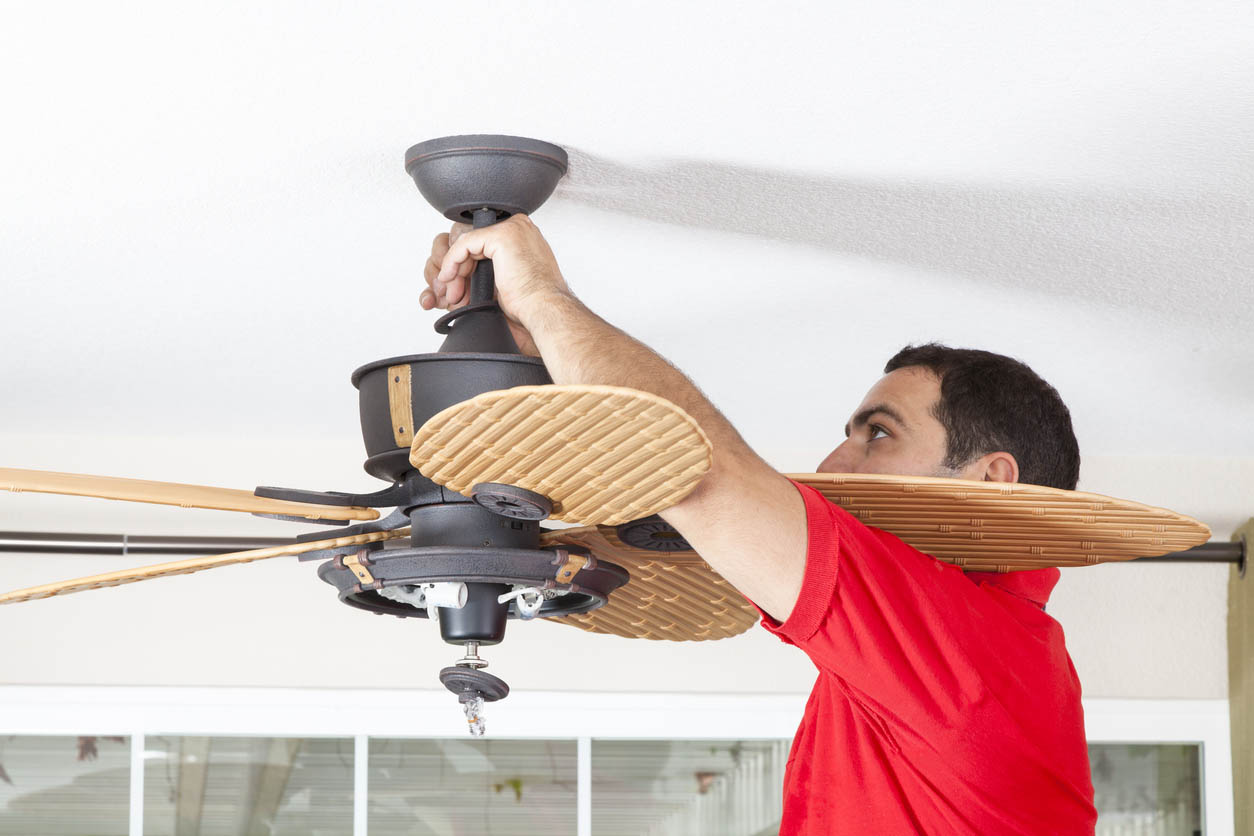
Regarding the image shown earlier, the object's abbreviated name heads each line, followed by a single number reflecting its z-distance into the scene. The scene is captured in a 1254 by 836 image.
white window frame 4.08
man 2.43
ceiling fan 2.33
